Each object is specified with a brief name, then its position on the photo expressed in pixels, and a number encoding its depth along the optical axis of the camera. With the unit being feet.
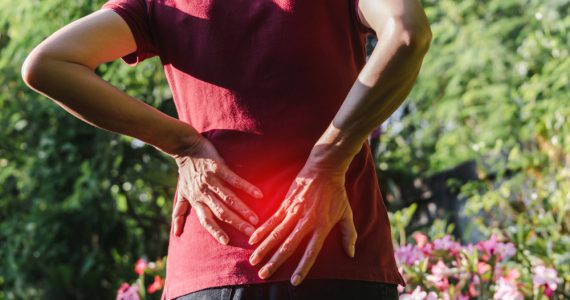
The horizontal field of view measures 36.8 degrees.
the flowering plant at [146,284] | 11.57
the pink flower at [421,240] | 10.91
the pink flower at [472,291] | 10.48
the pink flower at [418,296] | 9.20
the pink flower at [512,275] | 10.10
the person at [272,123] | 4.33
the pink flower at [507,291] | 9.83
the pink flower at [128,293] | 11.54
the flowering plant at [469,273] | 10.12
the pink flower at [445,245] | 11.02
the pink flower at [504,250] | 10.79
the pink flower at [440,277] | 10.06
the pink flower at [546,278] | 10.26
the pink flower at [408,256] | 10.80
